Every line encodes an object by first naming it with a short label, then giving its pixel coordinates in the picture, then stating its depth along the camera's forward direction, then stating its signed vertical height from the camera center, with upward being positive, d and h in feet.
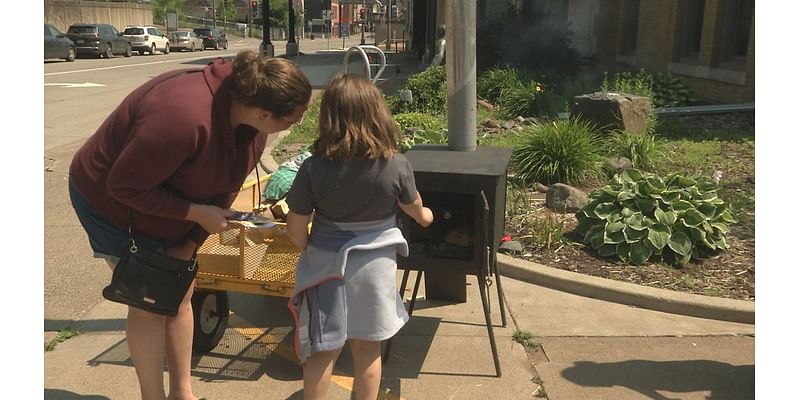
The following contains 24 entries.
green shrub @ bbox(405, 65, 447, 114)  36.88 -0.96
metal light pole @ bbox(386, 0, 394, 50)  142.10 +8.11
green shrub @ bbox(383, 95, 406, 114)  37.81 -1.68
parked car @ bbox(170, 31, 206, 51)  145.38 +5.81
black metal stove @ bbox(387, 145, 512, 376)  11.43 -2.44
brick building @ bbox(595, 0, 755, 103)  40.34 +2.73
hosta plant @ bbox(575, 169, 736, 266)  16.12 -3.31
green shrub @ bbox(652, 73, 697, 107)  40.63 -0.62
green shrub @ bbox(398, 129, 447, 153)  20.86 -1.91
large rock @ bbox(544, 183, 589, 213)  19.54 -3.39
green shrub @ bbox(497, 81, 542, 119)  36.32 -1.30
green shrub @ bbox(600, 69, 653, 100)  35.55 -0.22
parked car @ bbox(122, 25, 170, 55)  123.24 +5.17
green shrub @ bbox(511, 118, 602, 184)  22.13 -2.55
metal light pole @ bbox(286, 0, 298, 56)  117.80 +4.40
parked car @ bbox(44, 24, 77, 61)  86.22 +2.54
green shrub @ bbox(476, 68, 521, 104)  40.40 -0.34
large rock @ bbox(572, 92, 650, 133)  27.17 -1.20
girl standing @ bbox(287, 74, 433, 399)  8.52 -1.99
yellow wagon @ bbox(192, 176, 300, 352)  11.66 -3.37
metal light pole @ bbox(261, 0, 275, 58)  99.15 +7.05
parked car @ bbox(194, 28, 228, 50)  160.25 +7.45
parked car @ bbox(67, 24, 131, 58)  103.09 +4.01
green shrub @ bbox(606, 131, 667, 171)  24.23 -2.41
